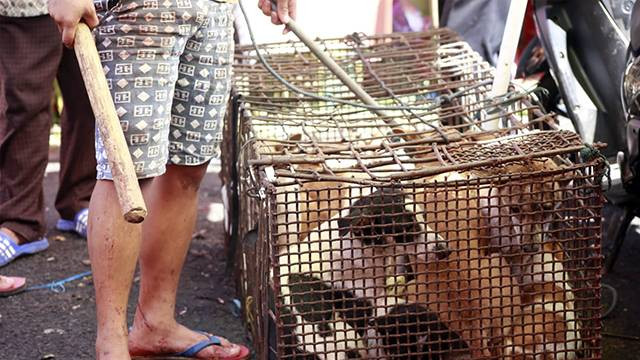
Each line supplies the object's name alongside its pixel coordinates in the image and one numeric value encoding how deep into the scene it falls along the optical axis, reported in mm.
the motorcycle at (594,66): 4188
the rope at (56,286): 4340
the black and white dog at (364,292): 2996
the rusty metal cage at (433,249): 2979
